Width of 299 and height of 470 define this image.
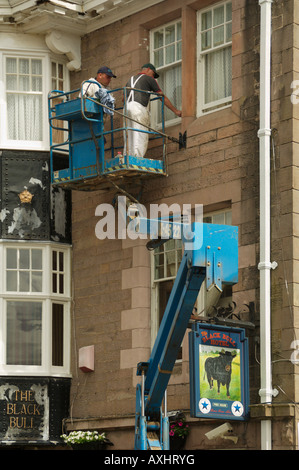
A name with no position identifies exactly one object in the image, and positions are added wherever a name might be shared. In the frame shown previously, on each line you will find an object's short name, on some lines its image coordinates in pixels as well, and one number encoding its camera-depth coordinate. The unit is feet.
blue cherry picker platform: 67.41
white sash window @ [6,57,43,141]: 75.56
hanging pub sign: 59.16
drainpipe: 60.34
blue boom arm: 52.29
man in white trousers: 68.64
